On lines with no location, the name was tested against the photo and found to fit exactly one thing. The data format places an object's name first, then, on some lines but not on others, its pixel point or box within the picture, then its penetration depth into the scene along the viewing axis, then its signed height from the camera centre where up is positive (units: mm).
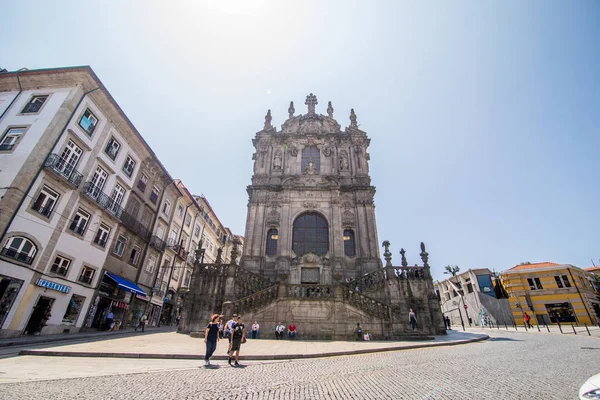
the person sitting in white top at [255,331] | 13820 +315
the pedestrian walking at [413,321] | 14188 +990
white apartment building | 14039 +7403
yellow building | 31266 +5596
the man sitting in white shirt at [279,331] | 13770 +343
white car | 2928 -415
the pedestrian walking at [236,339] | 7523 -37
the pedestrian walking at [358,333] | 13656 +352
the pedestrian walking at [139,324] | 18495 +767
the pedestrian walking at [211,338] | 7253 -32
